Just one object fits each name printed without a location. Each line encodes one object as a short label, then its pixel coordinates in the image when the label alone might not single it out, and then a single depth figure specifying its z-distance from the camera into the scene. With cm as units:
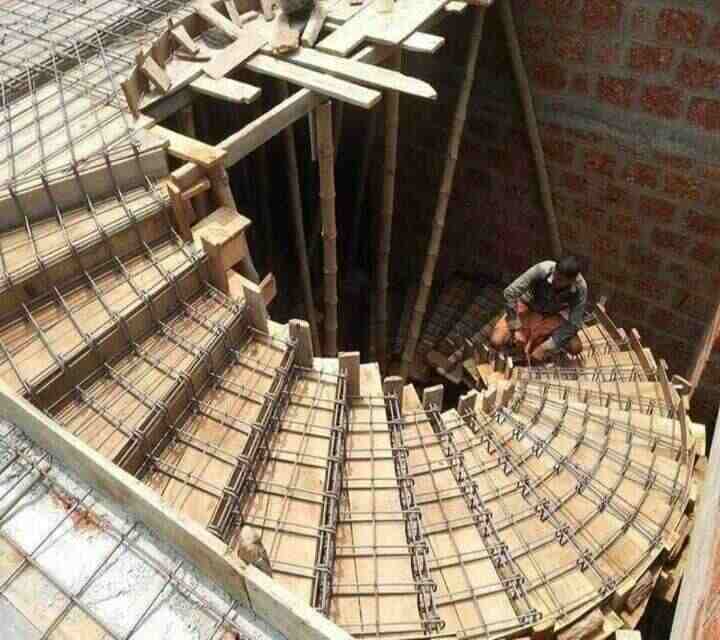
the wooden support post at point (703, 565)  497
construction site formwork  593
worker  979
